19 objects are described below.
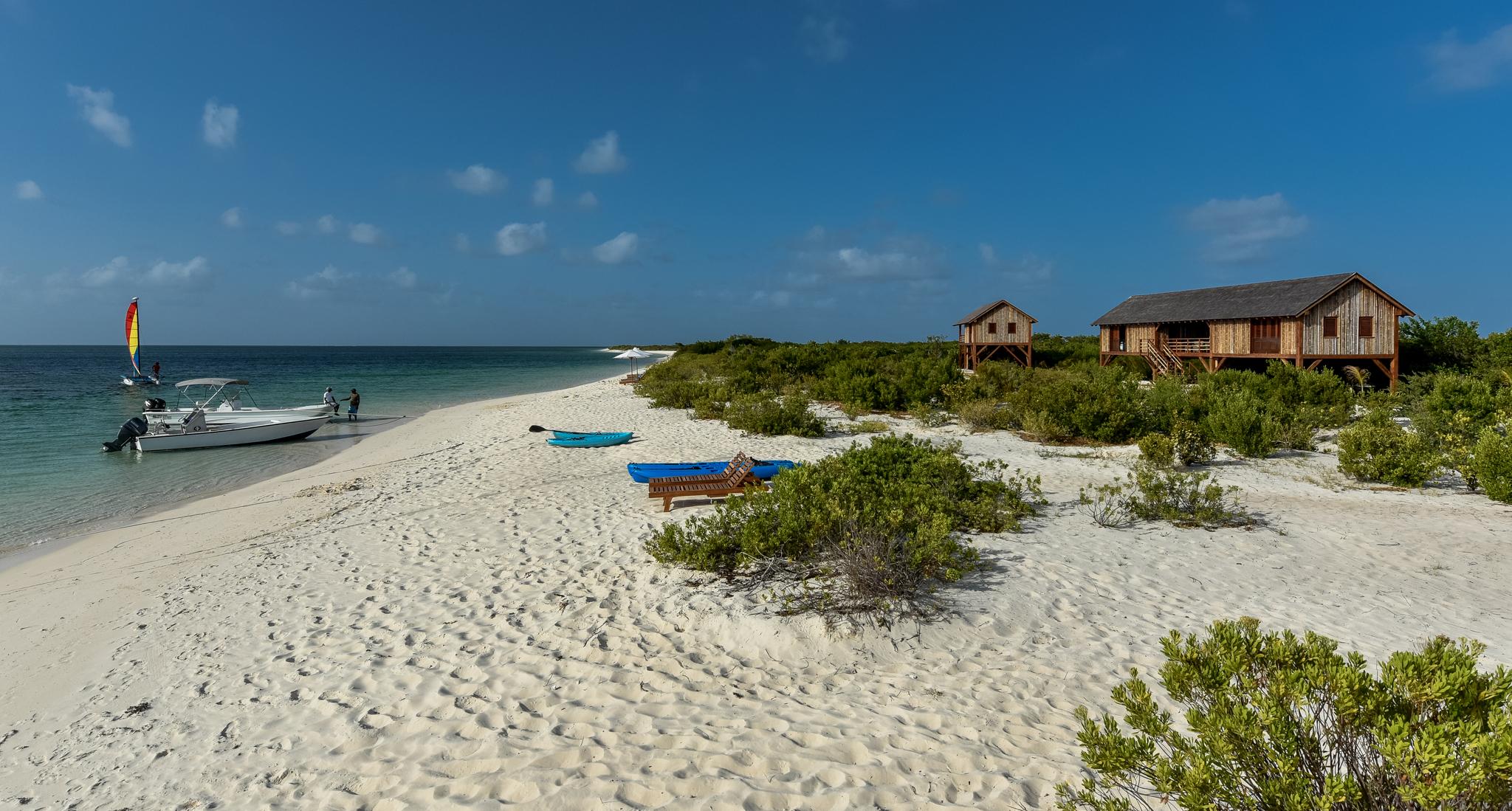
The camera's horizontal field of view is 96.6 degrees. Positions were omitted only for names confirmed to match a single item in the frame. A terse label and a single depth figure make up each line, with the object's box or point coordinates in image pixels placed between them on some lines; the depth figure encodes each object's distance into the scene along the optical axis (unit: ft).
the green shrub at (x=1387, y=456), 32.86
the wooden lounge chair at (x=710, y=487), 31.12
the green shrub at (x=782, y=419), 51.96
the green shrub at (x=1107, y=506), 27.71
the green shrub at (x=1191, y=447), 38.88
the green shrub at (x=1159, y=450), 37.78
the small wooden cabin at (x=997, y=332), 113.29
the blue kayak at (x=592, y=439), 51.44
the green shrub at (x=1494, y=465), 29.45
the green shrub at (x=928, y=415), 54.19
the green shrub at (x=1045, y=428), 46.37
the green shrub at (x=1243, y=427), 40.06
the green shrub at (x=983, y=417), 51.49
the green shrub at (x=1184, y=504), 27.30
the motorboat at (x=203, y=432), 61.46
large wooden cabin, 74.08
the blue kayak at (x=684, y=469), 35.68
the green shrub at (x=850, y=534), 18.81
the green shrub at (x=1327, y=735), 6.75
